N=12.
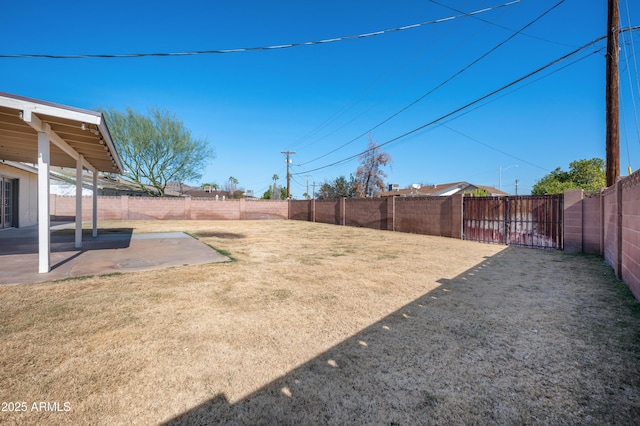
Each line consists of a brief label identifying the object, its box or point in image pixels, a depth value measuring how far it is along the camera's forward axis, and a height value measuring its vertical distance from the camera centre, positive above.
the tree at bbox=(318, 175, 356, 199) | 33.28 +2.98
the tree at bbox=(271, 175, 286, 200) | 61.50 +4.28
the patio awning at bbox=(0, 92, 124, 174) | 4.59 +1.70
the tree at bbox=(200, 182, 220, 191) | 60.63 +5.69
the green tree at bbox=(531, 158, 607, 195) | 26.78 +4.05
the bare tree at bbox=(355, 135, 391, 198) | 30.56 +4.20
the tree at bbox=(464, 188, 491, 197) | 20.80 +1.56
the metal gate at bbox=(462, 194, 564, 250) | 9.05 -0.24
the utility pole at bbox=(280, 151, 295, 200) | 31.99 +4.29
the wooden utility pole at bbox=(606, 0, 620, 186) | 7.37 +3.11
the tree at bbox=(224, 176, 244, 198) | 55.74 +6.04
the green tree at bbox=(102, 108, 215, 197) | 25.09 +5.93
